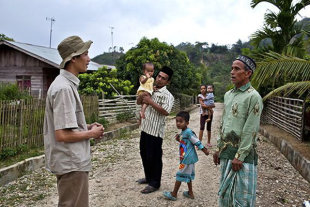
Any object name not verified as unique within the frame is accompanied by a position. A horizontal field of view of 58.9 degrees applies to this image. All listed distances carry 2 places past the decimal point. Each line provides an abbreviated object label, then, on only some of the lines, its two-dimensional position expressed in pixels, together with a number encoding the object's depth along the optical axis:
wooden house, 14.74
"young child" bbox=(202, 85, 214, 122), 7.59
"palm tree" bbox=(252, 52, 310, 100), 5.83
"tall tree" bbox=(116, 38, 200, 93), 17.92
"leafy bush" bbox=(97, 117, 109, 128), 10.21
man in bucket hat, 2.03
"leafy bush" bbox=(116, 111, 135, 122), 12.38
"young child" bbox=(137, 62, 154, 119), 4.70
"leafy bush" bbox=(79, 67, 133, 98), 13.52
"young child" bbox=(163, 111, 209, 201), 3.98
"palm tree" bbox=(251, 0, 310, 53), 11.15
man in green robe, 2.56
